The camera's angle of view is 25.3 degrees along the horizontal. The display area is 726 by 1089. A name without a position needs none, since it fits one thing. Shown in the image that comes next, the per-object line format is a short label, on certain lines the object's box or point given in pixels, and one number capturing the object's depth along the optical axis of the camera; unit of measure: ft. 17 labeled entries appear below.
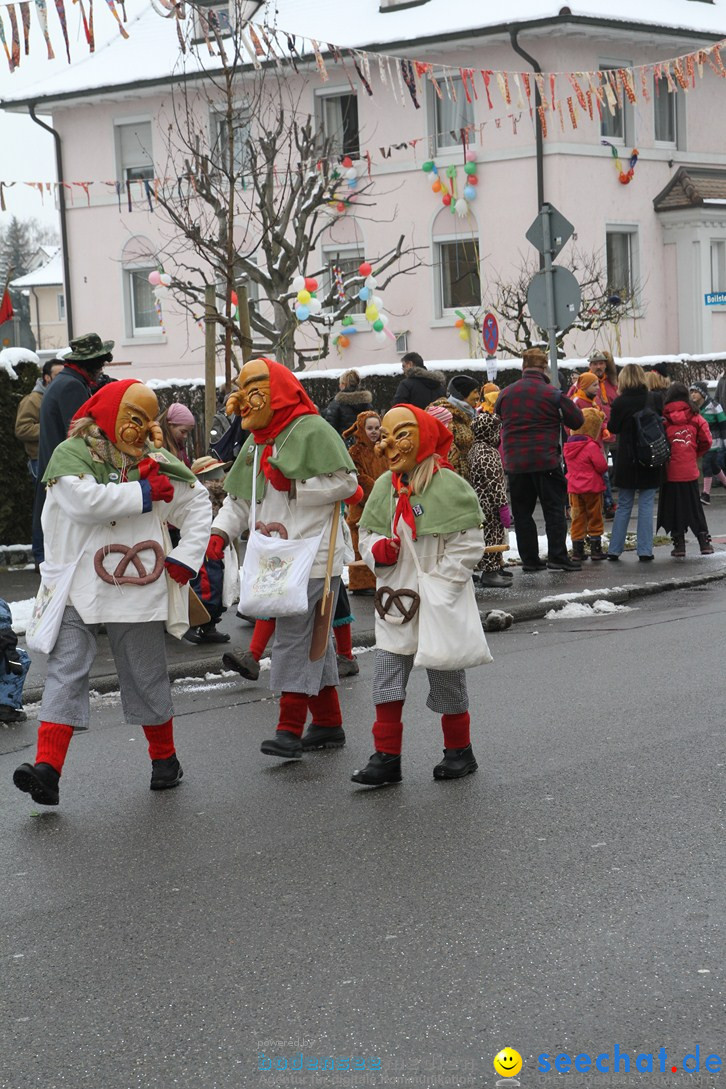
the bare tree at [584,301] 99.74
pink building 103.96
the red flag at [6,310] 58.03
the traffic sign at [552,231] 52.29
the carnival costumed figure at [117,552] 22.25
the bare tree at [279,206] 95.30
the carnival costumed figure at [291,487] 24.63
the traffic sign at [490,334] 61.87
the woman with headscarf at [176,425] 35.58
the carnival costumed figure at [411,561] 22.74
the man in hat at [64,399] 33.37
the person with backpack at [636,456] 49.42
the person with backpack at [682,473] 50.62
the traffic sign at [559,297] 52.08
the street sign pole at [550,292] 52.26
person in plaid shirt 46.88
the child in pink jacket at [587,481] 50.19
